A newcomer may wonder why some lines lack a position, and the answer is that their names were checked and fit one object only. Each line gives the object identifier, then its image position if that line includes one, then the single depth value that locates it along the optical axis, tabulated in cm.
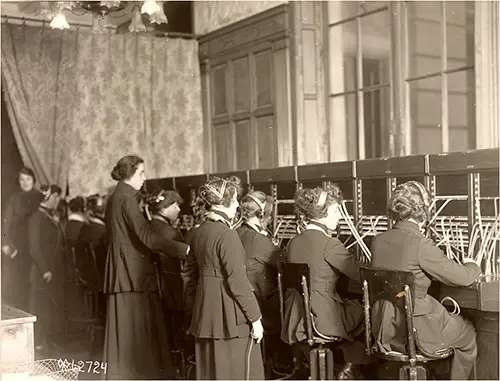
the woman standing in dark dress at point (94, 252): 533
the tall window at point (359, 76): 602
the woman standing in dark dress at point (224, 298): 341
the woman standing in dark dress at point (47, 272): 540
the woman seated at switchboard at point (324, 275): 361
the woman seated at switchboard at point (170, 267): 441
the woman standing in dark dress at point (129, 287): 439
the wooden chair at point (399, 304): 311
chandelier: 435
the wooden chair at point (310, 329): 351
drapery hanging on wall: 683
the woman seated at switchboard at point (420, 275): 320
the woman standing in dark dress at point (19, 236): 589
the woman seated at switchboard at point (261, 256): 406
